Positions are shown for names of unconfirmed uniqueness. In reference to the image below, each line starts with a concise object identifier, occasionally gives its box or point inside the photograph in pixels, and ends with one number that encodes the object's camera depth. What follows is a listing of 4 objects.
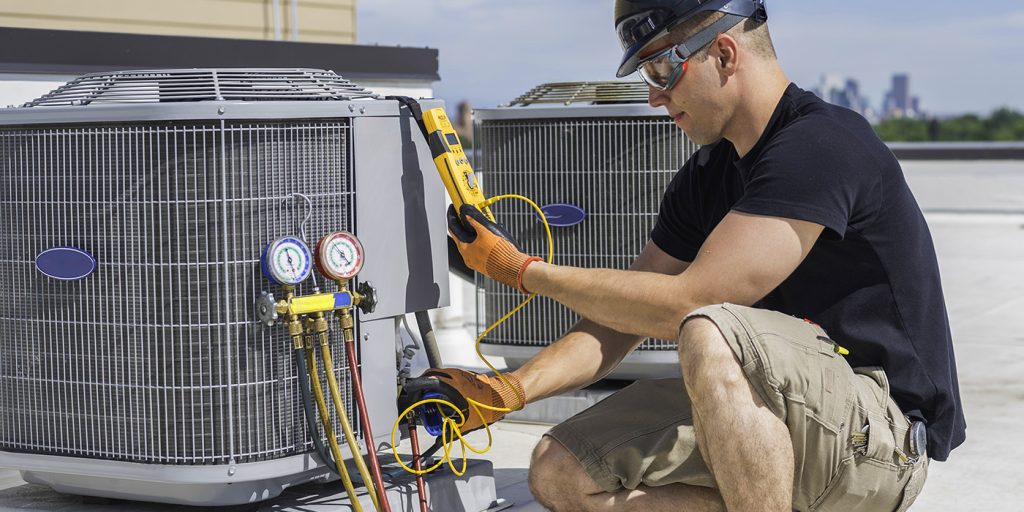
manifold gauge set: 2.87
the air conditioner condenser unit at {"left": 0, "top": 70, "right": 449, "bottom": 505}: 2.86
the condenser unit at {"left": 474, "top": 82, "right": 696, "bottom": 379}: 4.61
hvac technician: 2.71
